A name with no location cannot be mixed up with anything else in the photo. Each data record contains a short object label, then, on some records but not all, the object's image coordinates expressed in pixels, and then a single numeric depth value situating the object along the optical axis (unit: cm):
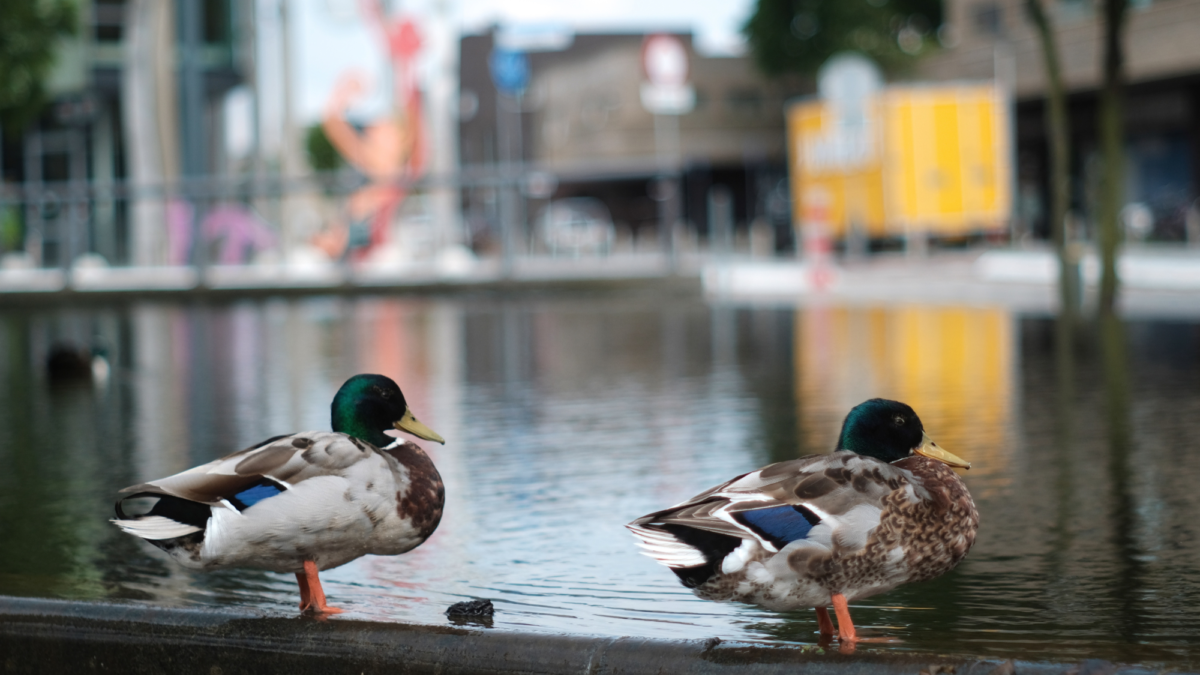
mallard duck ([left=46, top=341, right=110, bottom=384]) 1445
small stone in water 458
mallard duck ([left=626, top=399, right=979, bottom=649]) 382
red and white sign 3350
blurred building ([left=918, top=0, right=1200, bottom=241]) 4638
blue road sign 5681
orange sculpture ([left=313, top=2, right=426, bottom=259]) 3506
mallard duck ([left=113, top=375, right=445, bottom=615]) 419
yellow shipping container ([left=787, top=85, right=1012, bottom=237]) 3809
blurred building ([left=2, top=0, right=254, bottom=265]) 3547
